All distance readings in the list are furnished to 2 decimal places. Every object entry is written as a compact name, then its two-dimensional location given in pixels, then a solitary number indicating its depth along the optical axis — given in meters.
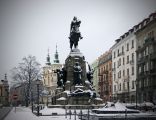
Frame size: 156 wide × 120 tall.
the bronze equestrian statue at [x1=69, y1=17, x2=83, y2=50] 23.34
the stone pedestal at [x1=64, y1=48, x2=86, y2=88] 22.64
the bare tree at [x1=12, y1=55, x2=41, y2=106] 35.60
